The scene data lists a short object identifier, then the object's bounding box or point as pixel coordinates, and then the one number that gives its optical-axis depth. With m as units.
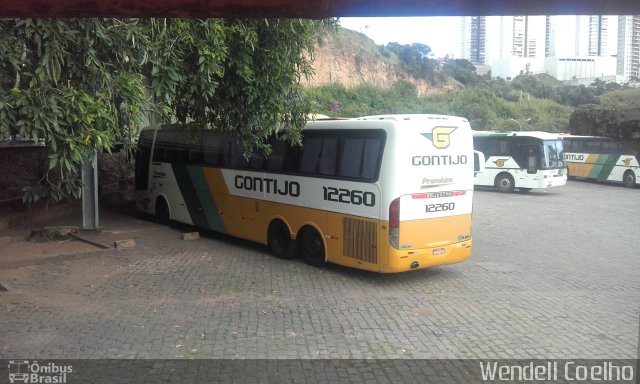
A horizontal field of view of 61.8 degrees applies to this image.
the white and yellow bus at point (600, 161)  27.33
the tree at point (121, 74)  4.89
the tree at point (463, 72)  86.44
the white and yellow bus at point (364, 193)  8.29
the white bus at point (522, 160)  23.58
